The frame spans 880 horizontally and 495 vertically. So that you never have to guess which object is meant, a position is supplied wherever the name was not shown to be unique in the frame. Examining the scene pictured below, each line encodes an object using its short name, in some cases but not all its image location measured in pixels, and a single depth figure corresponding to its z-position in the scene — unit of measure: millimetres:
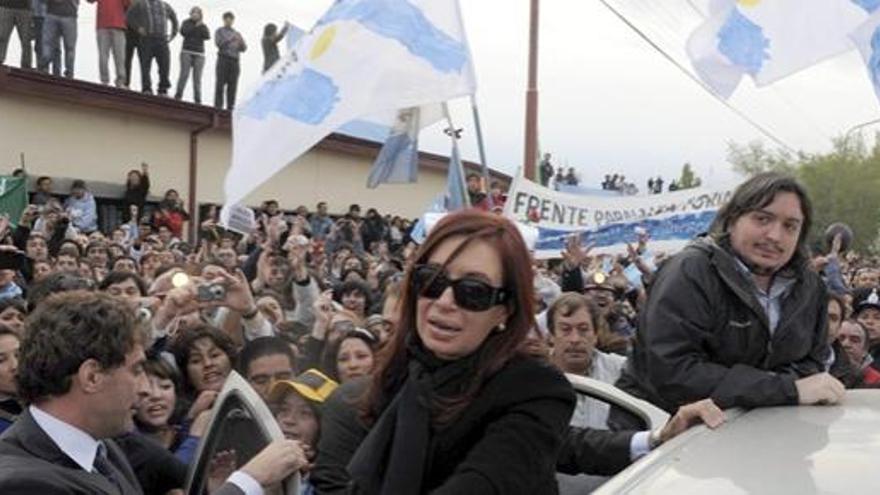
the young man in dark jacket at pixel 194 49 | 17094
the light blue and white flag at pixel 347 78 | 6828
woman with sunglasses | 2225
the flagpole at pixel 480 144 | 8830
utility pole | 14114
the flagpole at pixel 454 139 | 8877
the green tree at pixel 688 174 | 53656
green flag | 11311
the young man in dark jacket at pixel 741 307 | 3084
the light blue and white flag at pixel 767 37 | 6293
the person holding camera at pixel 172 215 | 14945
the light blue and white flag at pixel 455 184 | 8946
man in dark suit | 2793
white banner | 10445
